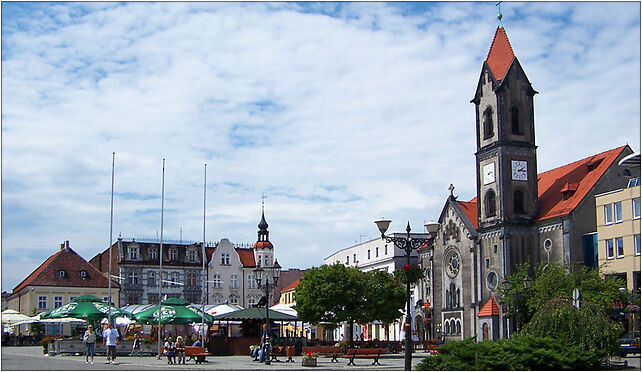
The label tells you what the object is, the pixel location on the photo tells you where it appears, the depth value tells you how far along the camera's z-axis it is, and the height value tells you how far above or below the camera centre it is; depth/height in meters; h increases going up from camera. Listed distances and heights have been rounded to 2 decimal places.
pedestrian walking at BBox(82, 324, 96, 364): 36.31 -1.67
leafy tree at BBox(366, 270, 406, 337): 53.69 +0.33
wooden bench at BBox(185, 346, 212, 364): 38.38 -2.34
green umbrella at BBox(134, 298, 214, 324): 45.66 -0.63
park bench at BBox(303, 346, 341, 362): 44.80 -2.70
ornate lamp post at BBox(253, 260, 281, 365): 37.94 -1.73
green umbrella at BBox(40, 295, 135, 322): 47.88 -0.45
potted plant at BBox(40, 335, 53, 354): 45.88 -2.20
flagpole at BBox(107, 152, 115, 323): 47.85 +3.79
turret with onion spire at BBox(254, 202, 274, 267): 107.56 +6.53
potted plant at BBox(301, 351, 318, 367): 36.94 -2.67
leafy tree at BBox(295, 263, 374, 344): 52.47 +0.39
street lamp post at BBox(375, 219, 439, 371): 30.19 +2.30
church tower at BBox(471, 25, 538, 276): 64.81 +11.18
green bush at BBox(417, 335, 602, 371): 25.80 -1.77
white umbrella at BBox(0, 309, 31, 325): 59.74 -1.01
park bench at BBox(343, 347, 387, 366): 37.84 -2.37
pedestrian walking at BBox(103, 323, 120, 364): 37.22 -1.80
